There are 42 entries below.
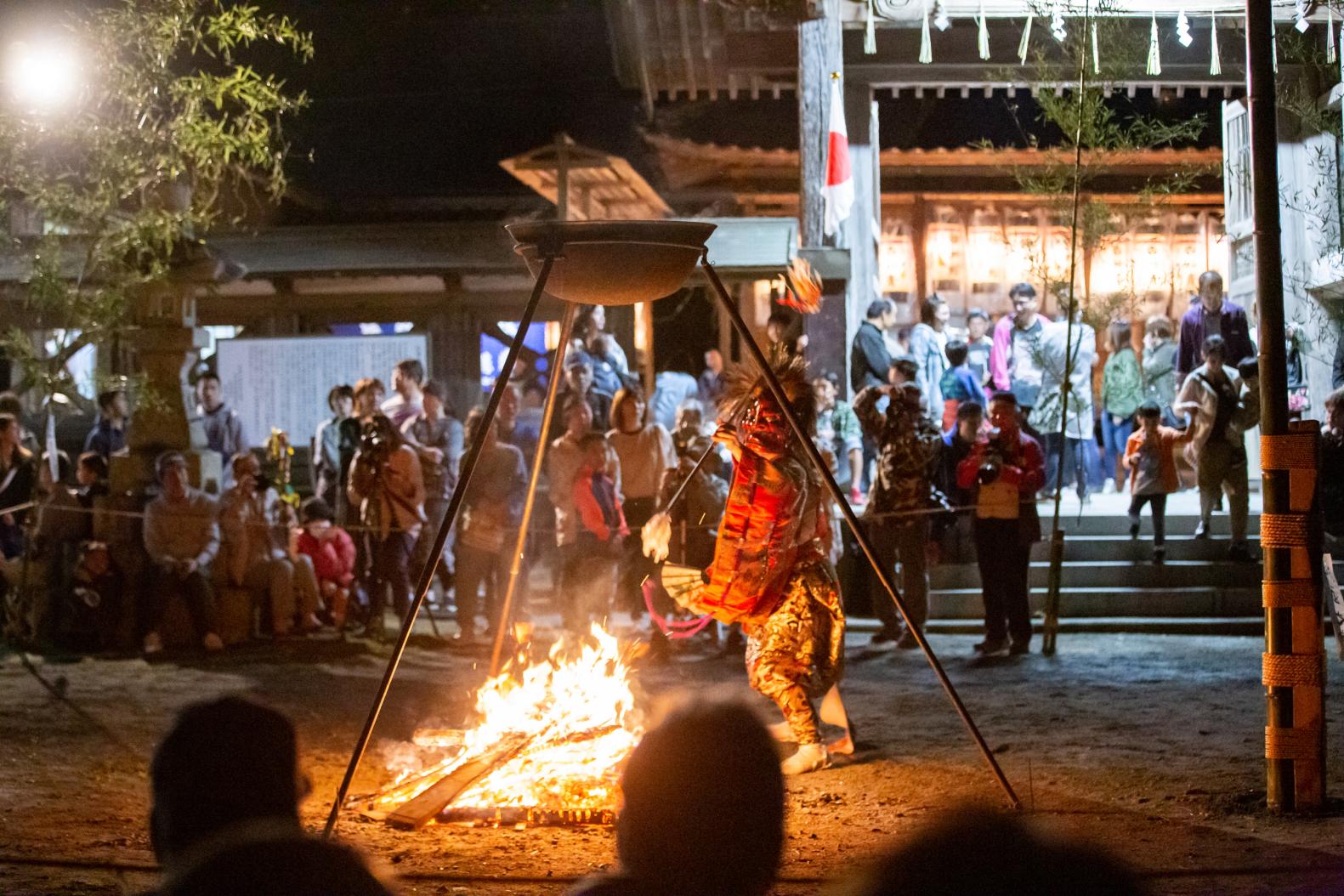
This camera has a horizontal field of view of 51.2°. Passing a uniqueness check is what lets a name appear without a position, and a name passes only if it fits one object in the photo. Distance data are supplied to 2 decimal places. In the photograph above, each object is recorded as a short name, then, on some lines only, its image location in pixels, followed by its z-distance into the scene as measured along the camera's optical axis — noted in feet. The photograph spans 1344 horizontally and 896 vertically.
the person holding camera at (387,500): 37.96
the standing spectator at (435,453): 39.88
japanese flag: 46.19
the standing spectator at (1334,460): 35.55
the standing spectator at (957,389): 45.39
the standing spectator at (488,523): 36.96
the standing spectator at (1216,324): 43.96
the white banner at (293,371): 53.16
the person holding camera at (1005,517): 34.63
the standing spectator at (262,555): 37.24
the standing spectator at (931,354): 46.93
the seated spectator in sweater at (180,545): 36.73
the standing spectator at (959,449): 36.96
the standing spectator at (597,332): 46.42
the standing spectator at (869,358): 43.45
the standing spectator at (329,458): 43.46
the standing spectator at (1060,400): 44.57
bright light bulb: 34.37
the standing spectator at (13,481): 38.86
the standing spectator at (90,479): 39.75
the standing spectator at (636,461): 36.83
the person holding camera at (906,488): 36.04
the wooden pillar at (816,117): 46.93
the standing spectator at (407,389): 43.37
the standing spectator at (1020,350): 45.85
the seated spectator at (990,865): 5.19
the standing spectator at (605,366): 45.22
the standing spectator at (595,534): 35.35
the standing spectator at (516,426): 38.84
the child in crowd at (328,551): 39.09
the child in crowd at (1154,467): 38.88
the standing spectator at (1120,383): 46.85
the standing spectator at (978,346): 50.62
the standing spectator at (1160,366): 50.34
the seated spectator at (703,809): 8.17
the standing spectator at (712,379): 49.01
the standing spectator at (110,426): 43.50
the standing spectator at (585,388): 40.01
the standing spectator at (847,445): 45.27
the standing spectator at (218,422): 44.60
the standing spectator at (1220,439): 38.99
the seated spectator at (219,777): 8.98
